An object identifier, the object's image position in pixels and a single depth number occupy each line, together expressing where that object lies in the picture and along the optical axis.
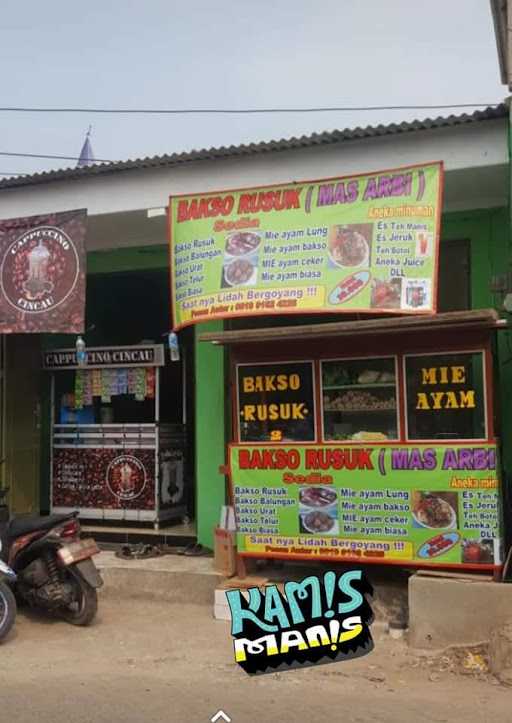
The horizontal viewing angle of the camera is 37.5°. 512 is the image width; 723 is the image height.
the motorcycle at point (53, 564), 6.07
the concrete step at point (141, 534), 8.26
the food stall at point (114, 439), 8.70
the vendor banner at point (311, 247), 5.96
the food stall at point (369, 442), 5.78
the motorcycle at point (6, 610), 5.59
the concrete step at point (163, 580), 6.87
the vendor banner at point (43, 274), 7.15
